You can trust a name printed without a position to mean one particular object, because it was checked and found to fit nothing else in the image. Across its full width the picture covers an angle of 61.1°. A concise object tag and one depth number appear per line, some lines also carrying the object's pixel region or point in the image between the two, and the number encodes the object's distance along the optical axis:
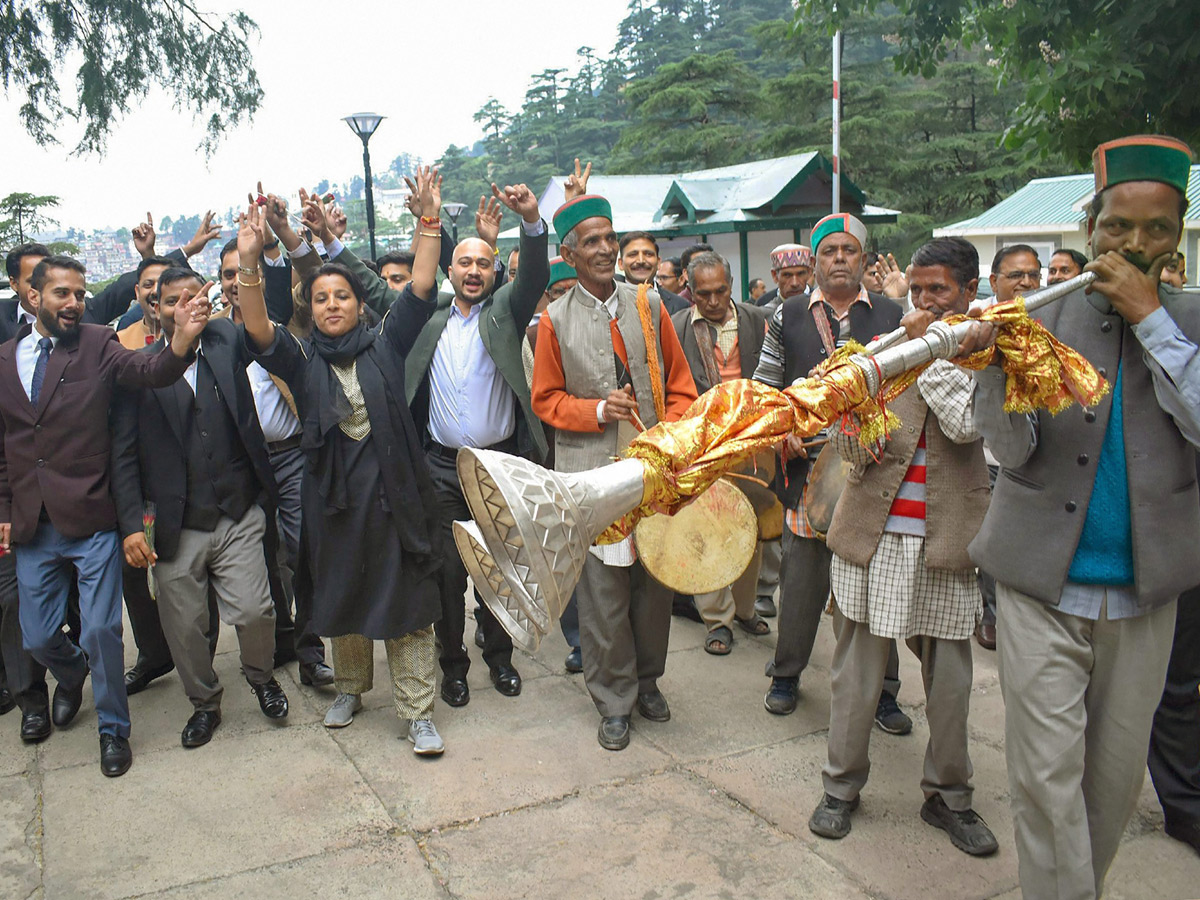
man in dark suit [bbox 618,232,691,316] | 6.62
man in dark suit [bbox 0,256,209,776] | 4.42
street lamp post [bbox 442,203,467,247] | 20.96
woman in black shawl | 4.47
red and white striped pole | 15.21
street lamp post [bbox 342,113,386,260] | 14.21
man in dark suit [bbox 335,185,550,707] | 4.91
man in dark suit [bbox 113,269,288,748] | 4.60
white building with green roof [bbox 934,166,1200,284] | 22.42
